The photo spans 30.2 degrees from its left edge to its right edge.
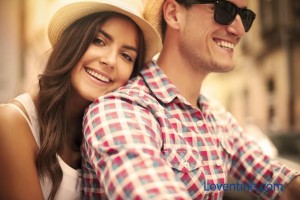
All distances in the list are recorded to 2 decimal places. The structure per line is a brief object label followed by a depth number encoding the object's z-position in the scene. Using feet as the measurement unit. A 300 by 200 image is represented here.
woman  2.99
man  2.56
